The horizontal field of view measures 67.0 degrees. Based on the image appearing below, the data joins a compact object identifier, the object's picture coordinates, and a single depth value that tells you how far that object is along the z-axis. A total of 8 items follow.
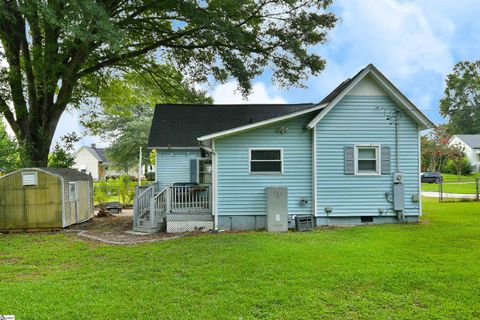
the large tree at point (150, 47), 14.09
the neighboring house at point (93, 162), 57.31
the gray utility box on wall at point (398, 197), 11.67
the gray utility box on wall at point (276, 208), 11.06
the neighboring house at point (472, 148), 51.53
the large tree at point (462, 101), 65.41
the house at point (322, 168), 11.48
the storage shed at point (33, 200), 11.91
